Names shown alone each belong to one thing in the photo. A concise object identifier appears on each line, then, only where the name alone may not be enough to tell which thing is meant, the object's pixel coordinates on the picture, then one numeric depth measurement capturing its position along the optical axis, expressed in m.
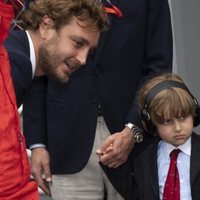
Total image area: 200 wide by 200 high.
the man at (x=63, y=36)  4.00
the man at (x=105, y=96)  4.14
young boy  3.88
